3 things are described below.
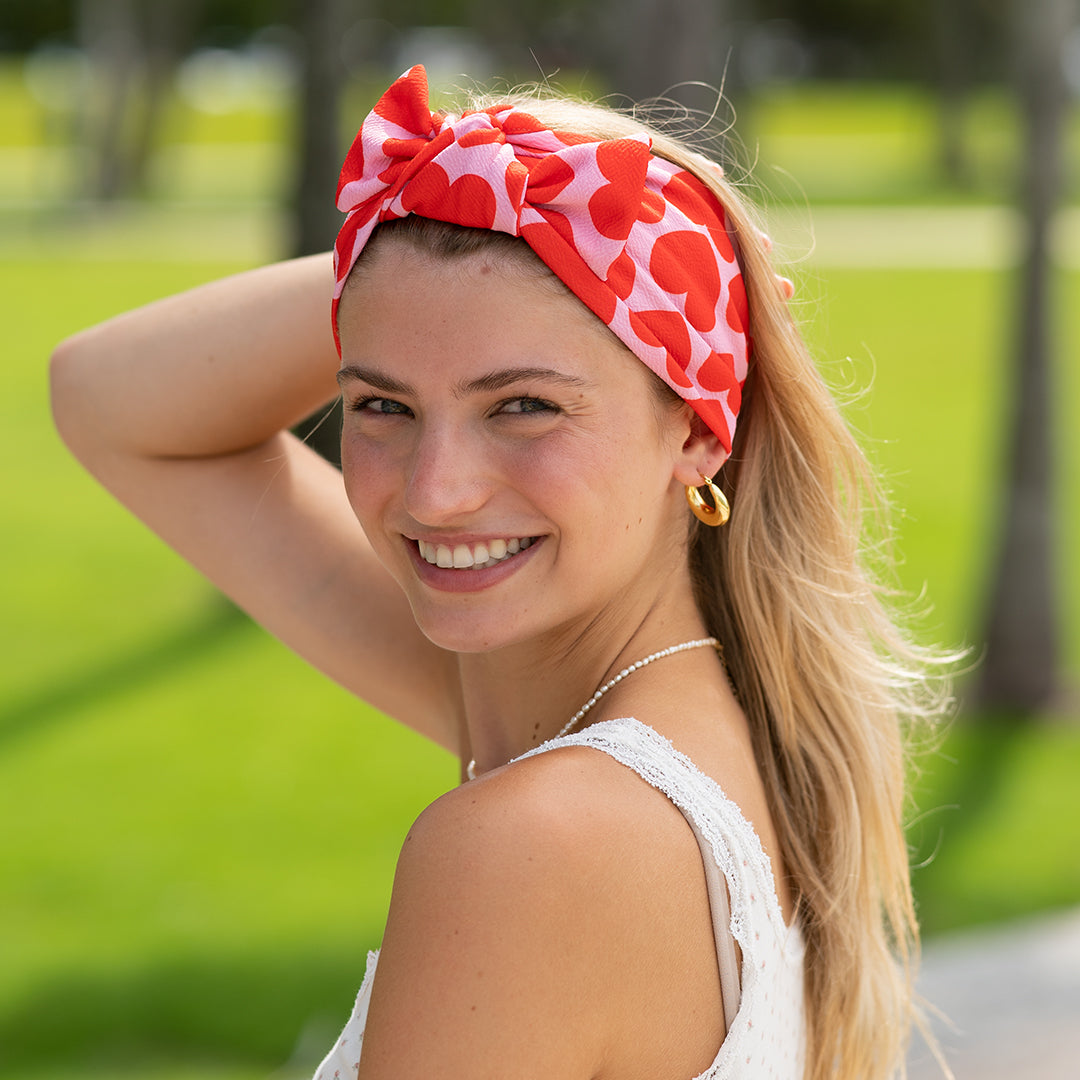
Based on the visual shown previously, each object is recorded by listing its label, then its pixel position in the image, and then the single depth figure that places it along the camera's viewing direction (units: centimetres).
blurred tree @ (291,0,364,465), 919
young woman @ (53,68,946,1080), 149
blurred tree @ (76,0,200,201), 2895
